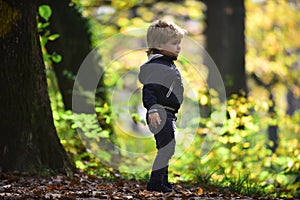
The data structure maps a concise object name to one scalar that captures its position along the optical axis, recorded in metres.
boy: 9.92
